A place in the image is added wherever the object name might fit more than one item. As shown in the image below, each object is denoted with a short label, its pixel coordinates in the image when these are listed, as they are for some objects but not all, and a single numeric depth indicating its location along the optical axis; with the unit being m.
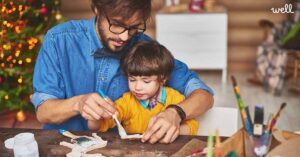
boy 1.68
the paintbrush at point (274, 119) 1.08
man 1.46
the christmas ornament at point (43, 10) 3.36
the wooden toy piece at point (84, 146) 1.26
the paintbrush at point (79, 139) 1.33
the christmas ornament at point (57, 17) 3.59
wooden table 1.27
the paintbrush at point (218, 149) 0.96
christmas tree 3.08
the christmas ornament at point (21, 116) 3.45
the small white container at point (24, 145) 1.16
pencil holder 1.08
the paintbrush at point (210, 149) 0.94
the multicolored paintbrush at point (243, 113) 1.06
